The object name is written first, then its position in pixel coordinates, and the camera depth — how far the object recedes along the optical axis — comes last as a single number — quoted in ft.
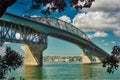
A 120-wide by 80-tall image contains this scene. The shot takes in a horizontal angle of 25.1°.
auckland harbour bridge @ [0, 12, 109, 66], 188.46
